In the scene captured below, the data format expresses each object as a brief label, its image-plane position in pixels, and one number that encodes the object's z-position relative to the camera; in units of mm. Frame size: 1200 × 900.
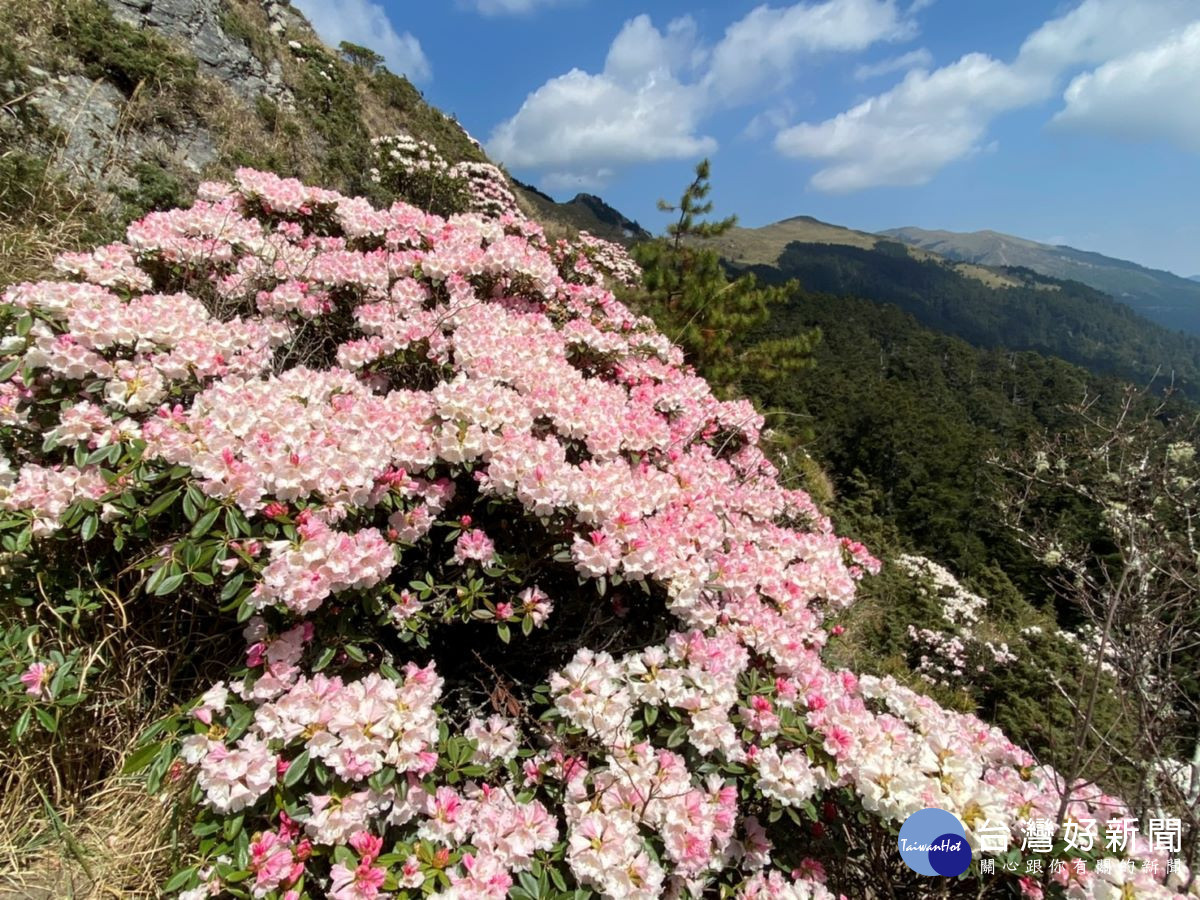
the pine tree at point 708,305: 7211
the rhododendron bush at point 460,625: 1535
